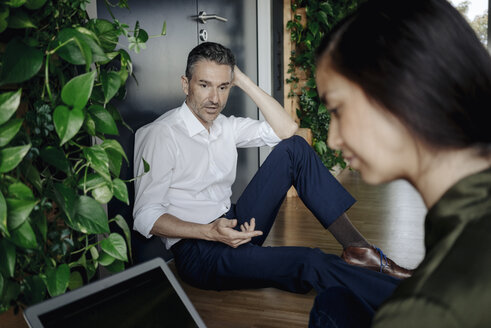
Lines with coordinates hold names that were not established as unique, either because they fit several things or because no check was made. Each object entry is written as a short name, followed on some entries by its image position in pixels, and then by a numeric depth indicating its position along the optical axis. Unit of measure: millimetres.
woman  471
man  1695
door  1962
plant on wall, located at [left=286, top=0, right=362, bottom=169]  4230
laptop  947
